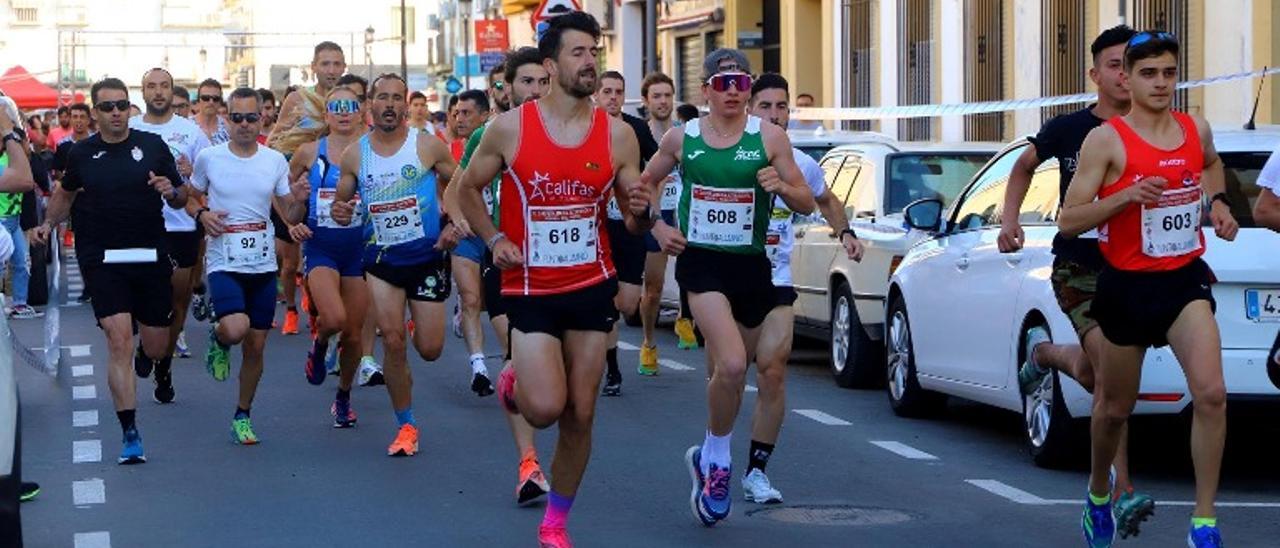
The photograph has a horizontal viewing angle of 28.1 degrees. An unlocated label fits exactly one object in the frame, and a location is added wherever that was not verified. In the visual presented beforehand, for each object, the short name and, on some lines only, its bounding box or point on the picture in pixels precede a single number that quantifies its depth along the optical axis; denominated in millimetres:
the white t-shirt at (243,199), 12750
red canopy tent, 56531
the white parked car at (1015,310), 10211
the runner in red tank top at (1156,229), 8242
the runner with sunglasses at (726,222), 9656
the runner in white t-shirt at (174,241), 14383
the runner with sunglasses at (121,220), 11828
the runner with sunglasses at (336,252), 12891
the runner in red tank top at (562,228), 8609
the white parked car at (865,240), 14711
